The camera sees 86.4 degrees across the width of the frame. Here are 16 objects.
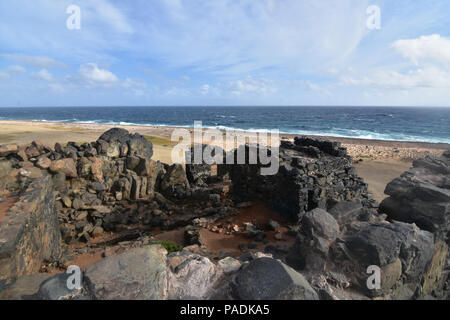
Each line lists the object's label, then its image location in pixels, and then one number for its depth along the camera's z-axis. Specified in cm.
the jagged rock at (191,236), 823
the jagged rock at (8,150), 901
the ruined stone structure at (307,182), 923
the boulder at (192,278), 294
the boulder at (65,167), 935
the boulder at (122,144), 1190
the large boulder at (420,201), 473
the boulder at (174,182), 1224
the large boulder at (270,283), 255
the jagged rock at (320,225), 421
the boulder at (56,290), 255
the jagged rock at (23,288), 277
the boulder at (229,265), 345
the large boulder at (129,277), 256
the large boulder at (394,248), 353
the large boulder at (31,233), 430
